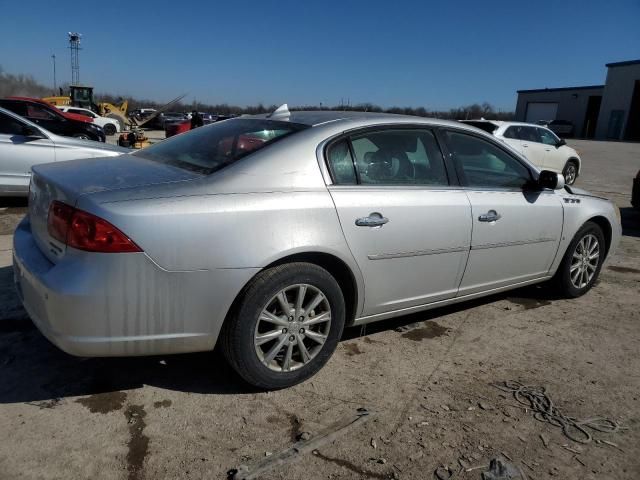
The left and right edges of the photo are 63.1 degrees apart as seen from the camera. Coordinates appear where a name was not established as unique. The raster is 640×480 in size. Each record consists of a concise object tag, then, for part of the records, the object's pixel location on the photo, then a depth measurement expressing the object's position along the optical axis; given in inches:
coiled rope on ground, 104.1
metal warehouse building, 1895.9
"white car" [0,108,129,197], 282.0
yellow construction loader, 1363.2
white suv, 478.6
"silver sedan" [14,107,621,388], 93.7
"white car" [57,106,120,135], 1021.2
